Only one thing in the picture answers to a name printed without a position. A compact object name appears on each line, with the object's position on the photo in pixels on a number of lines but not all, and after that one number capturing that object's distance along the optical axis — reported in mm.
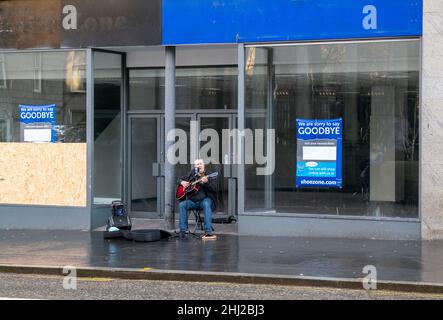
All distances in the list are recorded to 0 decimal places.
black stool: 14138
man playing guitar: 13734
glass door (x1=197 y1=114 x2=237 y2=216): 15945
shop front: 13648
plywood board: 15242
